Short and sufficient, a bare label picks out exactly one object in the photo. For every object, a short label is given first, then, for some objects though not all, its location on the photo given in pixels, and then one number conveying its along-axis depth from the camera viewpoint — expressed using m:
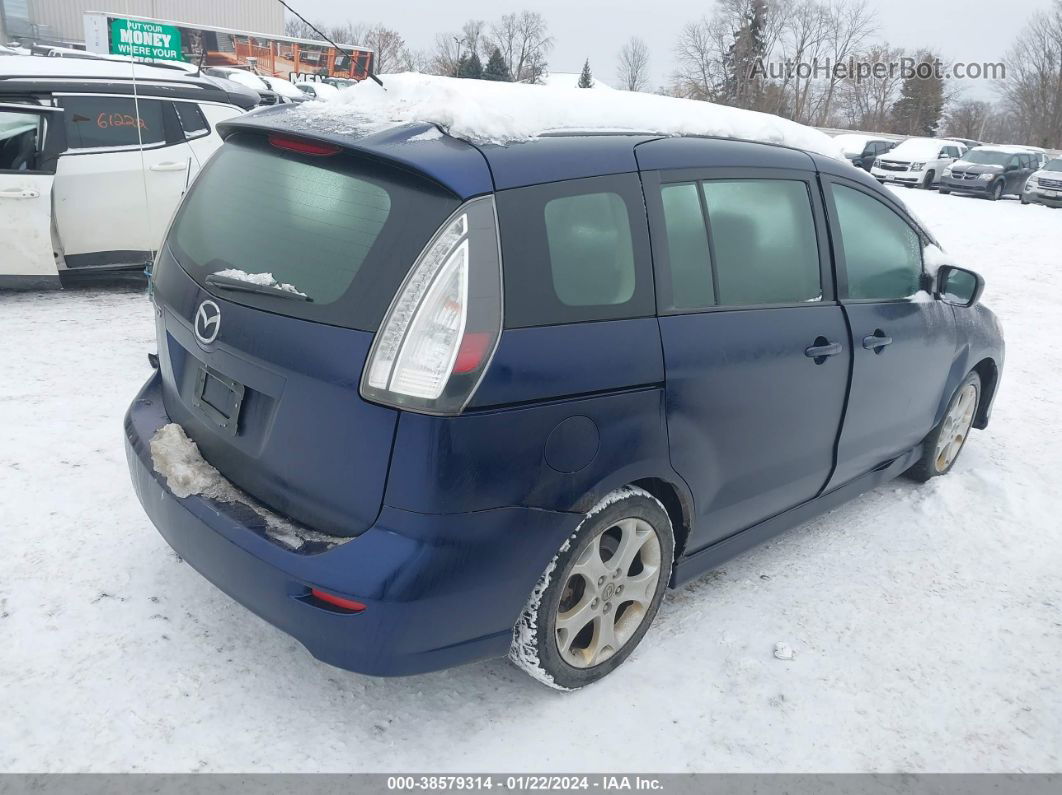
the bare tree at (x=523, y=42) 57.60
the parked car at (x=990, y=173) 24.06
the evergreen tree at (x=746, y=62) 59.12
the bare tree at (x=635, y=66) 71.94
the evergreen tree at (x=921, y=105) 62.97
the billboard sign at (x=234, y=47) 36.41
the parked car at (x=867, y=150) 29.16
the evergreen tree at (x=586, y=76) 54.94
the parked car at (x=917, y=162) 26.45
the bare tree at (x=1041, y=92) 59.38
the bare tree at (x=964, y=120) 67.44
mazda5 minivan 2.23
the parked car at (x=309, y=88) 26.78
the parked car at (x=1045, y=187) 22.61
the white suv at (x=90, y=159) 6.32
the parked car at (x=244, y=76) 23.64
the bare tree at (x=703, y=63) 62.28
